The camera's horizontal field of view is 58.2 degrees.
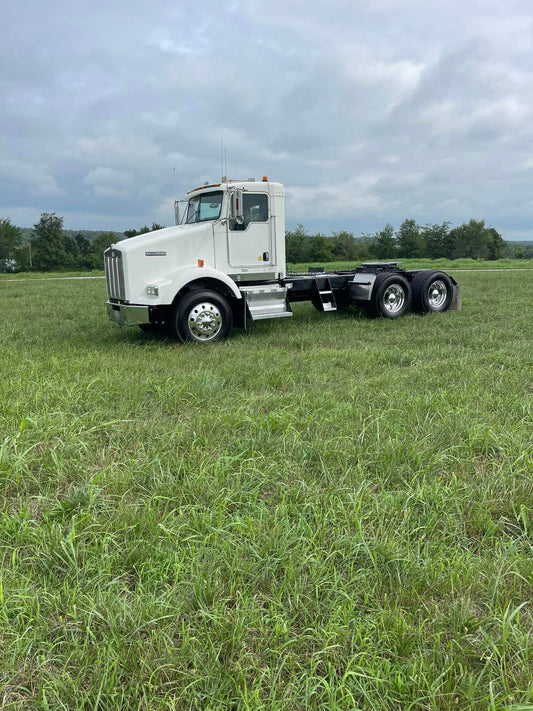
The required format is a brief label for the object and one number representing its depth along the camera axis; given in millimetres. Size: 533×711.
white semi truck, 7363
